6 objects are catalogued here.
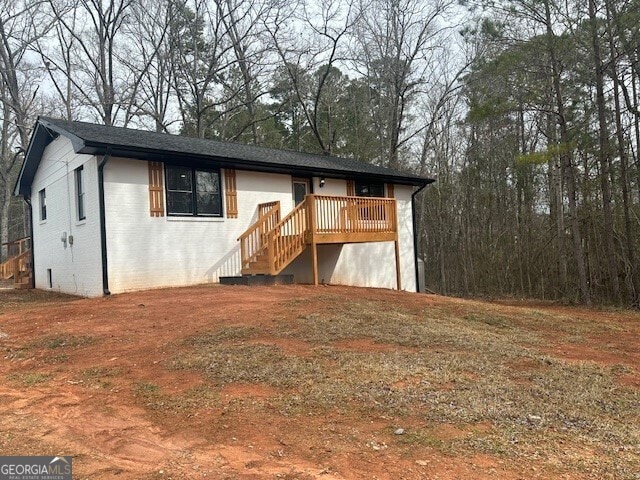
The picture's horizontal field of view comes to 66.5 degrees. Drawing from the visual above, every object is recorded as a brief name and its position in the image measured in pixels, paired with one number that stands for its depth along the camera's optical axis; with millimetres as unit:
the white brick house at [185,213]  10648
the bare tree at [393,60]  22141
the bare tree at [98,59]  22875
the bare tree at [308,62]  22250
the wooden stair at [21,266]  16422
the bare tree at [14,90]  22438
